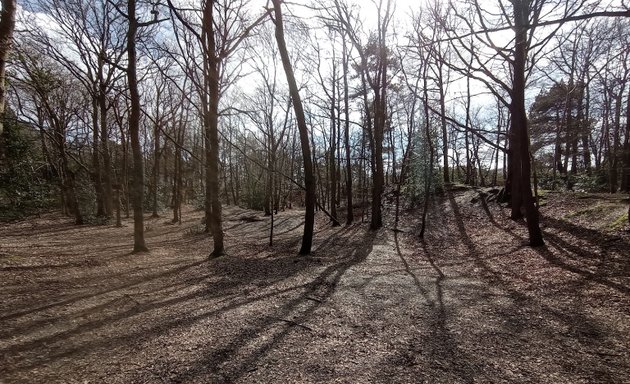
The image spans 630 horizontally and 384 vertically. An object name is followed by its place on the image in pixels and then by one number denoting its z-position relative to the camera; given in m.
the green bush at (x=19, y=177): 10.38
